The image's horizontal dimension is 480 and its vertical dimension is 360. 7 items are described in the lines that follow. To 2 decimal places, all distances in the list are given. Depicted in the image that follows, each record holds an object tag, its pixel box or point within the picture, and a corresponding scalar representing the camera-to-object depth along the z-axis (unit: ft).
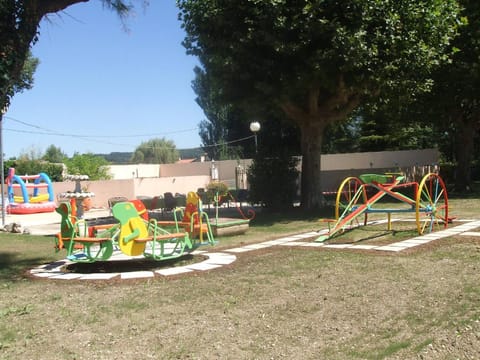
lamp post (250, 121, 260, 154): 64.80
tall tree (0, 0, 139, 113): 24.66
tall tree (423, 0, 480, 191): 65.26
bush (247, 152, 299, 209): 59.26
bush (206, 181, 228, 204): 64.82
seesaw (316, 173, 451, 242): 34.09
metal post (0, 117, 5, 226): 48.99
